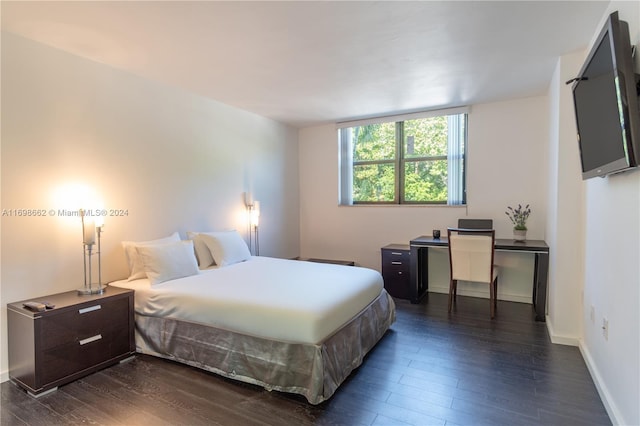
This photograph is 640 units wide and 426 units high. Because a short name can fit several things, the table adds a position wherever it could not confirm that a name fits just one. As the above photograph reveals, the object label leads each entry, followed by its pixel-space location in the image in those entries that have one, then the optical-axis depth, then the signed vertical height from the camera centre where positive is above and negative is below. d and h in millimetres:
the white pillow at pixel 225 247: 3693 -441
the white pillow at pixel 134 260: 3096 -476
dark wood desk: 3492 -679
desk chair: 3609 -549
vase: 4098 -332
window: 4633 +736
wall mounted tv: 1599 +568
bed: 2209 -867
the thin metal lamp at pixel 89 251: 2691 -370
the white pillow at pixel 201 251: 3654 -475
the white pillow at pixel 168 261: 2992 -488
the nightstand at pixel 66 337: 2252 -941
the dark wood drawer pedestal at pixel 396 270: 4383 -836
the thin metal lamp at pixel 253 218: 4594 -137
